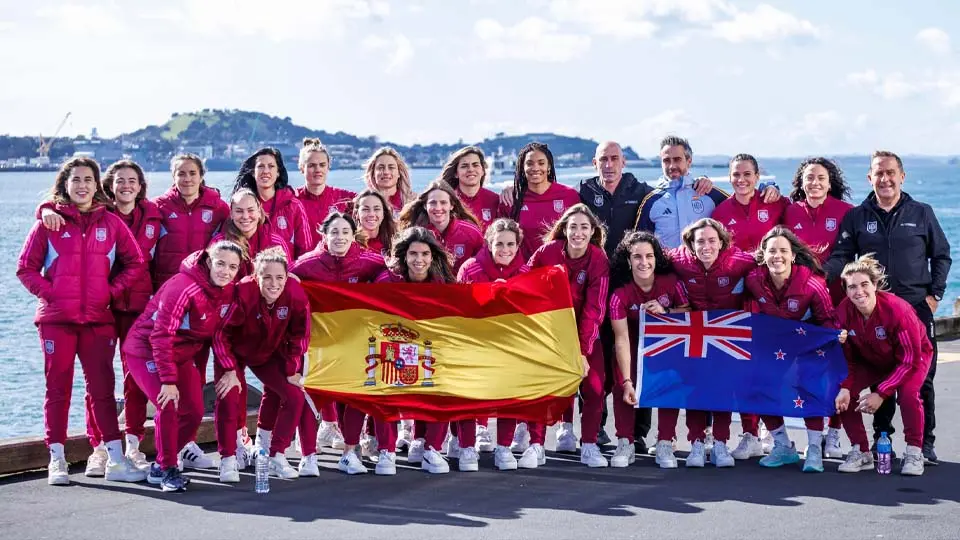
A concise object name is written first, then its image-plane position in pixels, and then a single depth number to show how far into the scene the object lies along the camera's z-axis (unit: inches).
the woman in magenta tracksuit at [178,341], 317.1
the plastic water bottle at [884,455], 330.0
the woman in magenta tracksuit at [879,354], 330.6
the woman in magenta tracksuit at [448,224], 372.5
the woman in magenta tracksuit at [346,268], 339.0
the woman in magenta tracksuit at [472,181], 394.6
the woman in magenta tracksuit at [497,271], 341.4
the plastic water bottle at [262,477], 312.2
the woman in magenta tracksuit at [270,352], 325.4
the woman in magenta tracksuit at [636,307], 345.4
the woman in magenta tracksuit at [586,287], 349.4
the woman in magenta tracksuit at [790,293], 339.3
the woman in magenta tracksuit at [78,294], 327.0
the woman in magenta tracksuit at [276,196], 368.2
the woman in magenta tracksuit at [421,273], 340.8
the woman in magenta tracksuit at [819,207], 369.7
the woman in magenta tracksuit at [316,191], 394.3
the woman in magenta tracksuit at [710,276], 342.3
